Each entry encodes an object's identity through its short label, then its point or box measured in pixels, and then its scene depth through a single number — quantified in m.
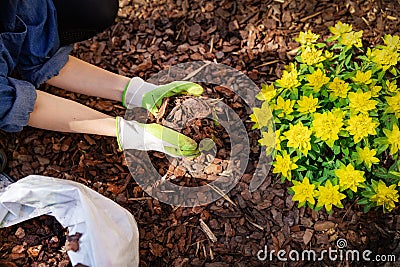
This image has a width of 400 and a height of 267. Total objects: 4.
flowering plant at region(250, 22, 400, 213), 1.48
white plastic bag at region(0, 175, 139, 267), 1.37
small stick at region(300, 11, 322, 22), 1.87
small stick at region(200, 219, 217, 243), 1.60
